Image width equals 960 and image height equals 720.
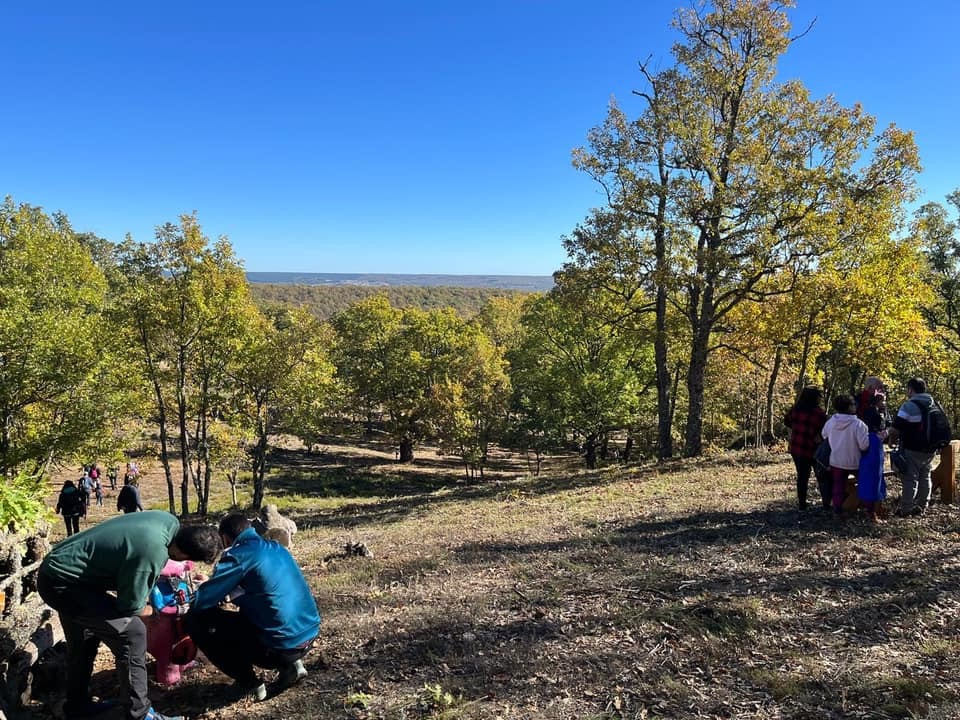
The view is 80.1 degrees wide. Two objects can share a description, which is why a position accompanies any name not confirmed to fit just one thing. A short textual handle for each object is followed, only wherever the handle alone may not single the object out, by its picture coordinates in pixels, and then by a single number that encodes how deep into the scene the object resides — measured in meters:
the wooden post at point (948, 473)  7.84
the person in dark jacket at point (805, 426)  7.96
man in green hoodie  3.94
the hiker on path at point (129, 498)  15.65
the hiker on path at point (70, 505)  15.78
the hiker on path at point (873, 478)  7.09
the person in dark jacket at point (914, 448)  7.14
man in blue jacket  4.23
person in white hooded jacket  7.10
